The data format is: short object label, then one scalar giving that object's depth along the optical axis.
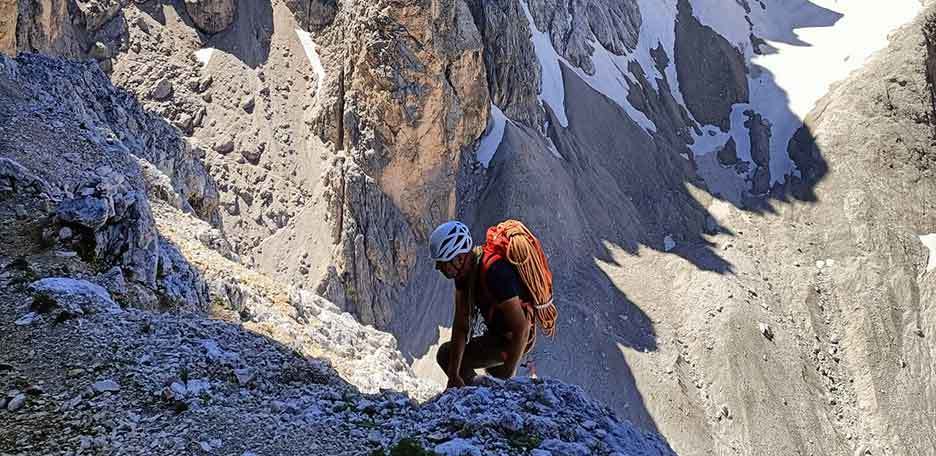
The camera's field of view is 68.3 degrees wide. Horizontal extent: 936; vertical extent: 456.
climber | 5.83
